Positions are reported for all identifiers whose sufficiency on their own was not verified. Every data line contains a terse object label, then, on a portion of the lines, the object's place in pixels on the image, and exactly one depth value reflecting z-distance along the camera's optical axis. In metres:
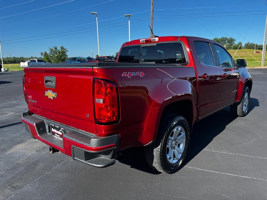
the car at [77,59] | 28.97
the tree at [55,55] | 38.66
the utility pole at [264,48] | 28.89
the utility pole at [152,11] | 19.74
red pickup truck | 2.04
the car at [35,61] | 33.47
